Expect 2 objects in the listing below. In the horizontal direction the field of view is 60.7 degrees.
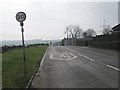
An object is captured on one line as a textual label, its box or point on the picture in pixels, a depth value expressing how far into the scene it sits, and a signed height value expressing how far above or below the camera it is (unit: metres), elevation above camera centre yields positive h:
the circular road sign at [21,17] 5.41 +1.36
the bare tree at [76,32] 62.35 +6.51
